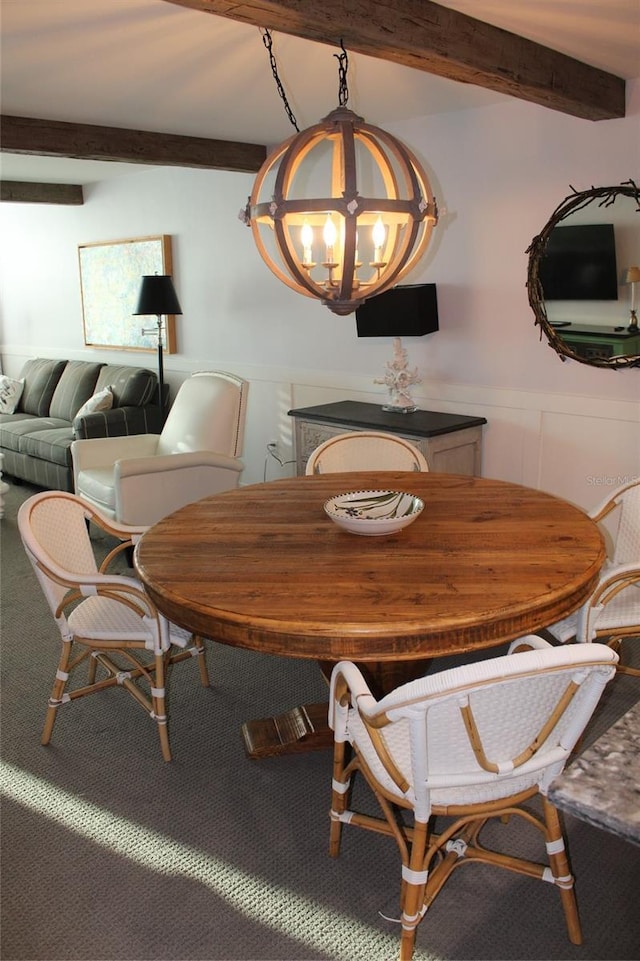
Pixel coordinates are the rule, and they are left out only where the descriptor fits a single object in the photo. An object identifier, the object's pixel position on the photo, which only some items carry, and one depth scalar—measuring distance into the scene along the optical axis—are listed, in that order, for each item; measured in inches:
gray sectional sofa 210.2
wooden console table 146.2
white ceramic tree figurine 162.1
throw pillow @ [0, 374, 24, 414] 257.4
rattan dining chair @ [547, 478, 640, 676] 90.4
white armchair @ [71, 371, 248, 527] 149.3
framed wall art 226.5
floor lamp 199.3
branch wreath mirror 131.7
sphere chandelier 75.7
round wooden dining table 66.2
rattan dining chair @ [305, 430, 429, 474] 127.2
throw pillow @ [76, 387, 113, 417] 215.0
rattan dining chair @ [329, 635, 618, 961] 54.6
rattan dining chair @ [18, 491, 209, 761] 90.0
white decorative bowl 85.5
